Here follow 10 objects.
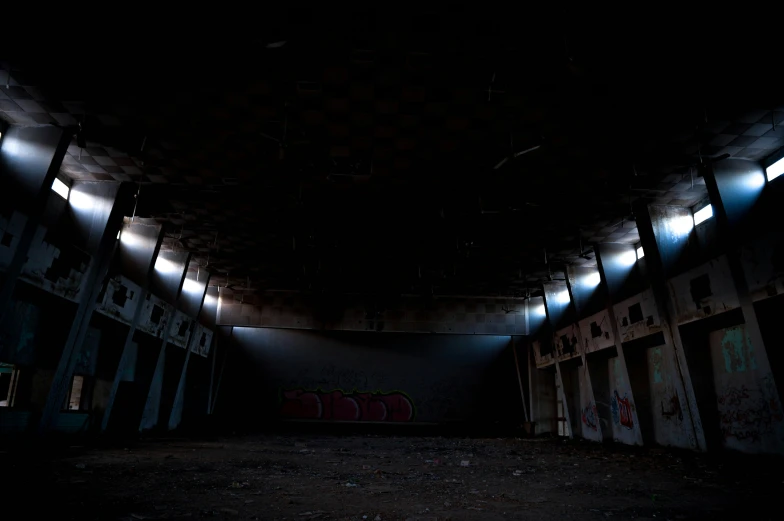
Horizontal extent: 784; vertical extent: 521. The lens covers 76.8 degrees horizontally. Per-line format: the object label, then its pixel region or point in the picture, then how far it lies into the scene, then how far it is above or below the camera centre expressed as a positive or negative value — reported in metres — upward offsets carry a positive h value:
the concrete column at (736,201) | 11.55 +5.62
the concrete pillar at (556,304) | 24.03 +6.36
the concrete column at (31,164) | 11.13 +5.65
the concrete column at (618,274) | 18.16 +5.88
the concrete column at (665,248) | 14.30 +5.55
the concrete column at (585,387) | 19.82 +2.18
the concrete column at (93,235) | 13.82 +5.29
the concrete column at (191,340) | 23.22 +4.09
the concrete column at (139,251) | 17.27 +5.97
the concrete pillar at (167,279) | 20.23 +5.95
